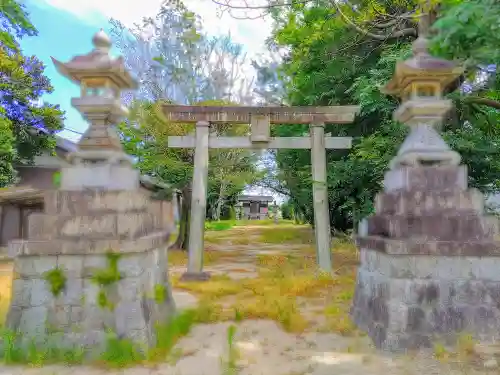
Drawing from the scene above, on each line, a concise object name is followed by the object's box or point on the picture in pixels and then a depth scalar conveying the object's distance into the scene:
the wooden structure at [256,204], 46.12
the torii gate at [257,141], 8.64
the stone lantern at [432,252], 4.18
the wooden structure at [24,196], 12.96
